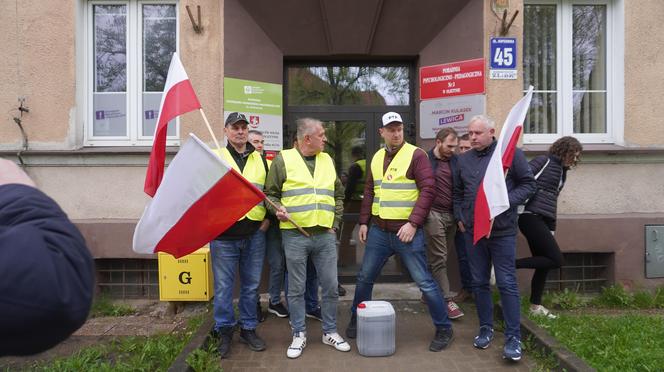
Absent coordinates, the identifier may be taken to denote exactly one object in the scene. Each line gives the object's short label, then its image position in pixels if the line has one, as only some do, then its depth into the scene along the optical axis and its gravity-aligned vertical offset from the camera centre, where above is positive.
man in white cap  3.97 -0.31
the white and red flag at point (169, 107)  3.62 +0.58
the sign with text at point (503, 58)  5.61 +1.45
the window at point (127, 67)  5.89 +1.42
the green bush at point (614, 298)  5.45 -1.40
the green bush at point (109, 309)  5.48 -1.51
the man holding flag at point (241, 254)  3.92 -0.63
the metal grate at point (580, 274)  5.86 -1.19
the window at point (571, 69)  6.02 +1.43
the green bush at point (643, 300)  5.40 -1.40
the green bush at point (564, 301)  5.37 -1.39
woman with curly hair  4.66 -0.27
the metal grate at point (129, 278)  5.78 -1.21
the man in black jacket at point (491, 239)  3.80 -0.49
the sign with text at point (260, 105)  5.56 +0.90
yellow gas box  5.07 -1.05
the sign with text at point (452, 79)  5.63 +1.22
